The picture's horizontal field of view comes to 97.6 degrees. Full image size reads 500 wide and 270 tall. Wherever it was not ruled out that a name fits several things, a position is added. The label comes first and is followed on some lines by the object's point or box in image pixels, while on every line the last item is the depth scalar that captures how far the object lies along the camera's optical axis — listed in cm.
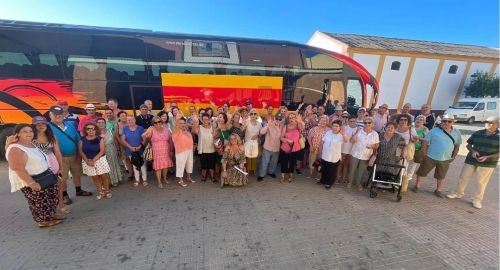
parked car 1575
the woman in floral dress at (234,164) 457
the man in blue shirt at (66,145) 371
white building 1777
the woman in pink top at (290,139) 477
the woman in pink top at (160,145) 436
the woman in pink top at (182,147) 443
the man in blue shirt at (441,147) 428
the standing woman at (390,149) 421
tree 1809
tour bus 568
